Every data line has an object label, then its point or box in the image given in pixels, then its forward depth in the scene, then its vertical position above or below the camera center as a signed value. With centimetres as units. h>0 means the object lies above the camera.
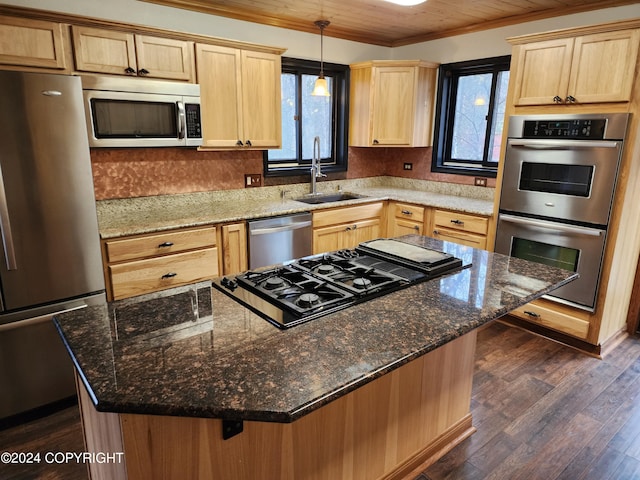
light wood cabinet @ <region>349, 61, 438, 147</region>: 410 +45
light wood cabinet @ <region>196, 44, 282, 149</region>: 308 +37
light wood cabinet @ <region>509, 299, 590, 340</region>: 304 -125
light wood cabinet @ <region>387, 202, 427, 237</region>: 392 -68
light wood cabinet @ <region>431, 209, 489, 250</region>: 351 -68
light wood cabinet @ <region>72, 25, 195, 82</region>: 254 +57
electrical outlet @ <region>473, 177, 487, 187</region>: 405 -32
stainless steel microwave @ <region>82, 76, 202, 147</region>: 258 +20
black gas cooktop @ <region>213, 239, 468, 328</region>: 142 -52
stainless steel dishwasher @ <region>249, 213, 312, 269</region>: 323 -75
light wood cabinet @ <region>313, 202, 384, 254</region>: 369 -73
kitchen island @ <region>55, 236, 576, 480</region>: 99 -57
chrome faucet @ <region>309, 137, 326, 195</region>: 406 -18
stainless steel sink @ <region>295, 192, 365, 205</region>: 407 -51
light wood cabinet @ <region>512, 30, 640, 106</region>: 259 +54
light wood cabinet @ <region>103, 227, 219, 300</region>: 263 -77
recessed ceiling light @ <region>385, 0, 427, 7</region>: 192 +67
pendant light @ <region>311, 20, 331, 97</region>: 352 +49
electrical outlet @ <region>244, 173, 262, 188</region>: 381 -31
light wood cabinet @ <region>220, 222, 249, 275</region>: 308 -76
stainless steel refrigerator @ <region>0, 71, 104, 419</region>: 206 -47
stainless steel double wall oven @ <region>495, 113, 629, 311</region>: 274 -29
